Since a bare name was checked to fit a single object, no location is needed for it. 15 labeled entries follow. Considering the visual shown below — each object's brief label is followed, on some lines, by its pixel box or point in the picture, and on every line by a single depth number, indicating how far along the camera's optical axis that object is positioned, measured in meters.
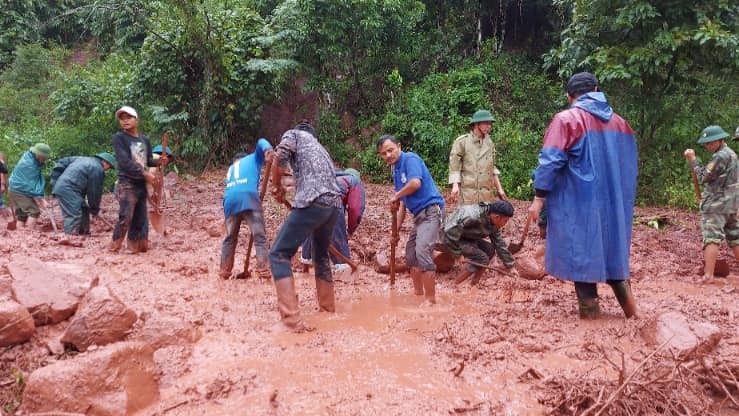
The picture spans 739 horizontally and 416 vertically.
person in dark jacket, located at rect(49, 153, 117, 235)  7.35
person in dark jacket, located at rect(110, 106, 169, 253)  6.10
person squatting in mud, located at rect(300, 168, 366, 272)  5.67
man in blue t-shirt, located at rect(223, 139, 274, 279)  5.37
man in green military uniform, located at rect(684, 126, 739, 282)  5.41
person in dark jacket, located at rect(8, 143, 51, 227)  7.94
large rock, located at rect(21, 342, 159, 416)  2.67
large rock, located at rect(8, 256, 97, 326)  3.50
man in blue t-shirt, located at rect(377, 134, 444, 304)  4.66
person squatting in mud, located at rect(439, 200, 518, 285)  5.25
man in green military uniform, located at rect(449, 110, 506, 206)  5.95
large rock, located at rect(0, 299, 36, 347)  3.21
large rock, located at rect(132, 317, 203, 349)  3.43
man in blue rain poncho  3.67
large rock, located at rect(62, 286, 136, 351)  3.24
